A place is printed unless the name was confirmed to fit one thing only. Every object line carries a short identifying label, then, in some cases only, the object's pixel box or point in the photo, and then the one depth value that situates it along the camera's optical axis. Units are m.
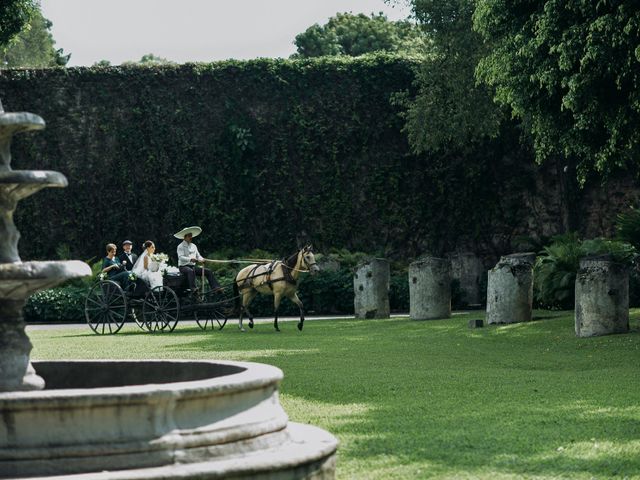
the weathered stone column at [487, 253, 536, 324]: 21.41
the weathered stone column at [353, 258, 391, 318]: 25.23
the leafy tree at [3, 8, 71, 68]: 71.56
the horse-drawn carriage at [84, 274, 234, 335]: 22.62
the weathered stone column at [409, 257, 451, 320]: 23.92
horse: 22.03
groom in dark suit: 24.64
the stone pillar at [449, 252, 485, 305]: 29.66
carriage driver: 22.84
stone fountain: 6.13
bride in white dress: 23.08
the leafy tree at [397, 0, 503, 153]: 28.02
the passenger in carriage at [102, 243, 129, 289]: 23.33
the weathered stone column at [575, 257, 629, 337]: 18.11
